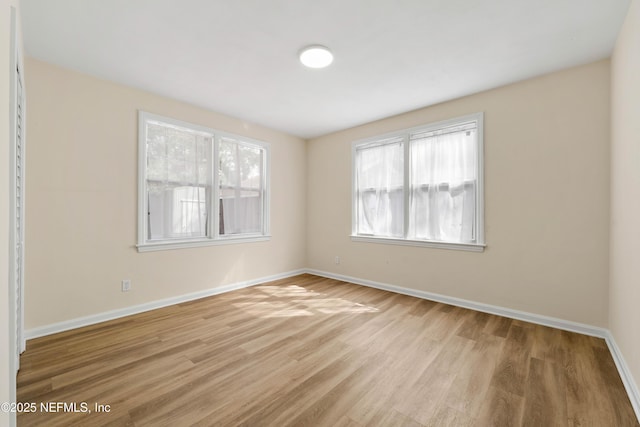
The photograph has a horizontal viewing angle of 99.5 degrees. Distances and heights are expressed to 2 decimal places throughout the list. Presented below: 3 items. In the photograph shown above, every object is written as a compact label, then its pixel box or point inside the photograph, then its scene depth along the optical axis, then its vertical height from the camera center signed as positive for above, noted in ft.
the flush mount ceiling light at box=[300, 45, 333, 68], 8.19 +4.93
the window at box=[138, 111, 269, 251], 11.43 +1.26
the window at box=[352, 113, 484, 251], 11.57 +1.31
